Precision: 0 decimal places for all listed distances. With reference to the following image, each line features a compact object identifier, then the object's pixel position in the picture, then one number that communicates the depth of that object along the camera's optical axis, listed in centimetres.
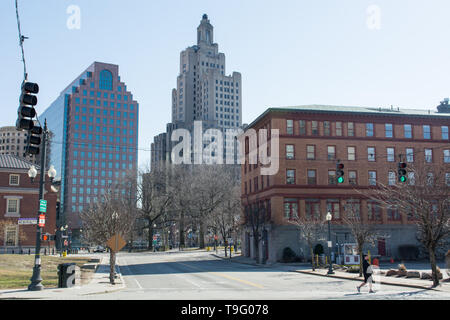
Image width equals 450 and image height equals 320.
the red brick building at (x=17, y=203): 6825
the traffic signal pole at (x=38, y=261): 2262
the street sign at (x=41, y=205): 2464
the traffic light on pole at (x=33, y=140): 1527
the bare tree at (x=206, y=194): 8588
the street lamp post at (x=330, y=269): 3572
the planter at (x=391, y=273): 3292
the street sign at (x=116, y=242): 2617
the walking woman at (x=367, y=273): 2270
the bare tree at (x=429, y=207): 2625
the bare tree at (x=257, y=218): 5378
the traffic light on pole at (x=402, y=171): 2509
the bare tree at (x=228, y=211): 7581
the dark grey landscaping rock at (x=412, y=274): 3128
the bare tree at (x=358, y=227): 3500
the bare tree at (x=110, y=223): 2969
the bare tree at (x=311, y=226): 4572
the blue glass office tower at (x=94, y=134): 17825
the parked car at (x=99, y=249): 9181
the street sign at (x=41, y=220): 2407
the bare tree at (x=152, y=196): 8750
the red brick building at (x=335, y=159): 5509
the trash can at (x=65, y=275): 2406
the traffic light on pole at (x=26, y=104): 1388
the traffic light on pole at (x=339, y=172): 2733
